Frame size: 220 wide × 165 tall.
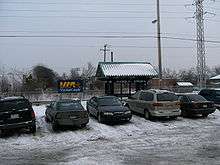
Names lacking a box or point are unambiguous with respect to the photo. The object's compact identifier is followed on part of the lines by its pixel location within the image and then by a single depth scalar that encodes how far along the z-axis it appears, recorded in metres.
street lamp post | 32.81
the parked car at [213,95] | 27.14
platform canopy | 34.19
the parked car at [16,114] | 16.94
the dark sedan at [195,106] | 22.61
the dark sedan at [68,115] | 18.53
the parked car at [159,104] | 21.33
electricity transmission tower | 51.16
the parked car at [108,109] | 20.31
